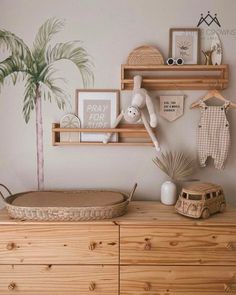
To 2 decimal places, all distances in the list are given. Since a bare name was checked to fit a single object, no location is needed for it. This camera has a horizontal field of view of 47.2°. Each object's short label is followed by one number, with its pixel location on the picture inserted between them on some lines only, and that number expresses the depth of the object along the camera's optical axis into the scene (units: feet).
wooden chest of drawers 4.50
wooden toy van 4.57
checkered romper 5.49
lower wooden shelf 5.44
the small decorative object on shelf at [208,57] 5.52
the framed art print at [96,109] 5.68
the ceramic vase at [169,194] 5.37
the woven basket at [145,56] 5.48
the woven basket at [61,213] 4.47
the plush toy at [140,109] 5.29
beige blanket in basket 4.70
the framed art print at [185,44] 5.58
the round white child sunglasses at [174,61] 5.44
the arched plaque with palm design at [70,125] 5.69
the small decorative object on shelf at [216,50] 5.52
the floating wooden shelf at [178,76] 5.37
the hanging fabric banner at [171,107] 5.65
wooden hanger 5.46
